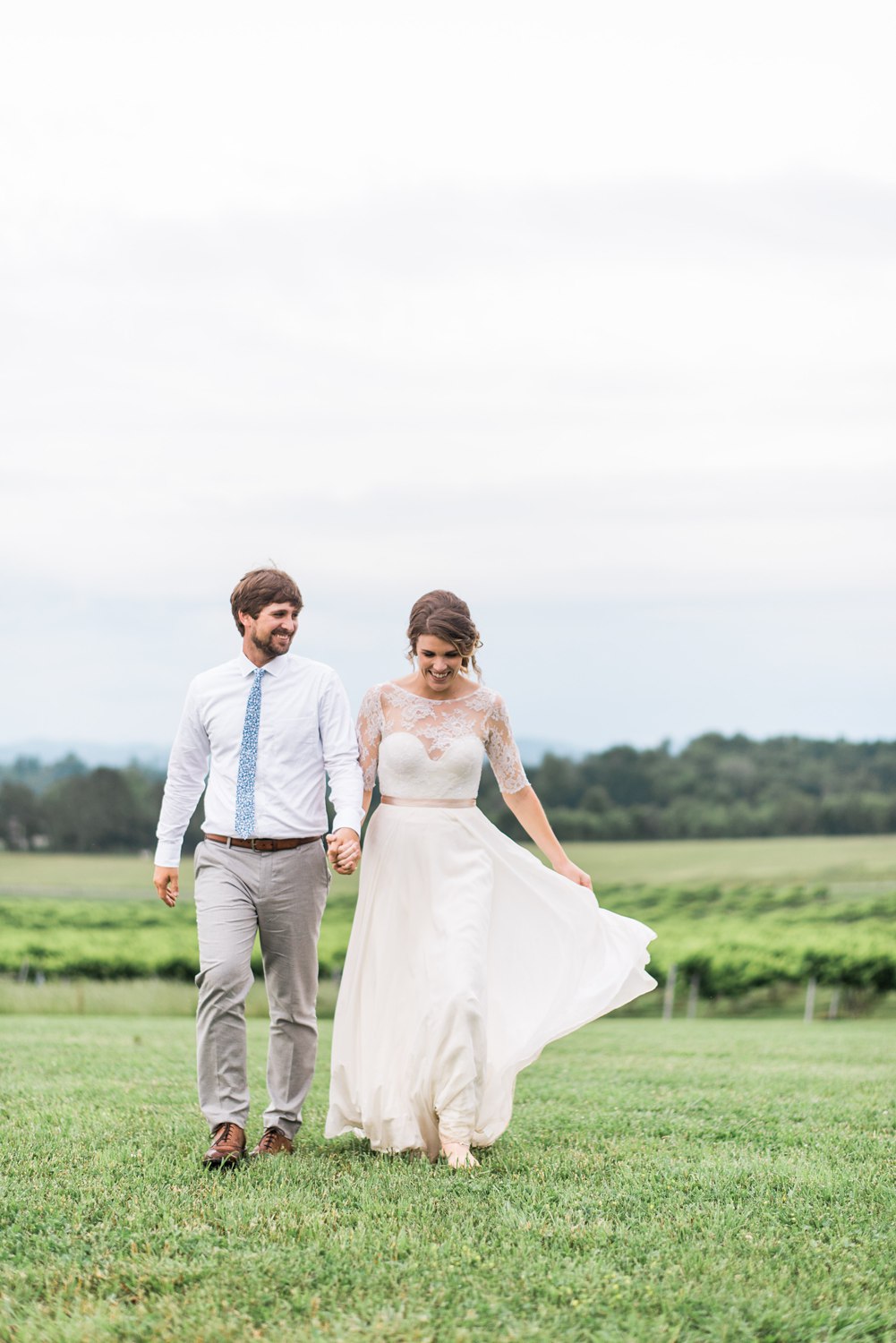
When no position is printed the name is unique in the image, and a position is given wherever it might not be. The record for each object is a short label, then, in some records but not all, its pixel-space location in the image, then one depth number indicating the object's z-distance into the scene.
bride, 6.38
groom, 6.32
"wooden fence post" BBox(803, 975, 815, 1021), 33.69
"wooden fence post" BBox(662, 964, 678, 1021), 33.05
